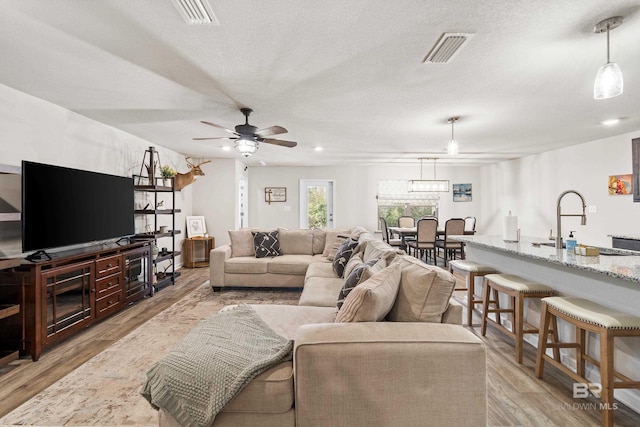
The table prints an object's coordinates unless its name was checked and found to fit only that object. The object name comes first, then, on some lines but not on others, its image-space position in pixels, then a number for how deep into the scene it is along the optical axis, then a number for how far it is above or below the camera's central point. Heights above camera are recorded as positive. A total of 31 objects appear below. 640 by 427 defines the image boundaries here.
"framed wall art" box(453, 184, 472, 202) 8.86 +0.55
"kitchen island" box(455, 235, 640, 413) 1.86 -0.49
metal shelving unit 4.63 -0.02
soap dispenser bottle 2.53 -0.26
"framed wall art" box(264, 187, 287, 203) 8.59 +0.52
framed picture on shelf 6.68 -0.29
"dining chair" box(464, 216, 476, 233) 7.58 -0.28
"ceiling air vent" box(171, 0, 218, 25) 1.73 +1.16
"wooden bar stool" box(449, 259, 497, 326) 3.12 -0.59
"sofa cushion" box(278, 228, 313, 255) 5.01 -0.47
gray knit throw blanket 1.35 -0.70
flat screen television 2.71 +0.08
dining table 6.80 -0.44
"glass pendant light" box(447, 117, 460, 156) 3.85 +0.81
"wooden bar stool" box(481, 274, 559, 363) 2.43 -0.63
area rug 1.83 -1.18
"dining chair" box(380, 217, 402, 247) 7.13 -0.56
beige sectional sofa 1.39 -0.76
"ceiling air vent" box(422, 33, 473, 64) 2.07 +1.16
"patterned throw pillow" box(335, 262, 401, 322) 1.57 -0.44
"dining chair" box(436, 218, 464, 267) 6.44 -0.41
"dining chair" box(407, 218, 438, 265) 6.38 -0.46
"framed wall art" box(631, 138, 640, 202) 4.61 +0.63
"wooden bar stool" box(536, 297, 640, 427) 1.66 -0.65
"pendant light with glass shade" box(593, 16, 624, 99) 1.76 +0.73
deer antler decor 5.47 +0.63
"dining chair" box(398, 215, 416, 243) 8.22 -0.24
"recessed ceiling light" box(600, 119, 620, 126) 4.16 +1.21
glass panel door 8.69 +0.28
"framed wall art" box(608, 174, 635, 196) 4.77 +0.43
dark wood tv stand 2.55 -0.73
